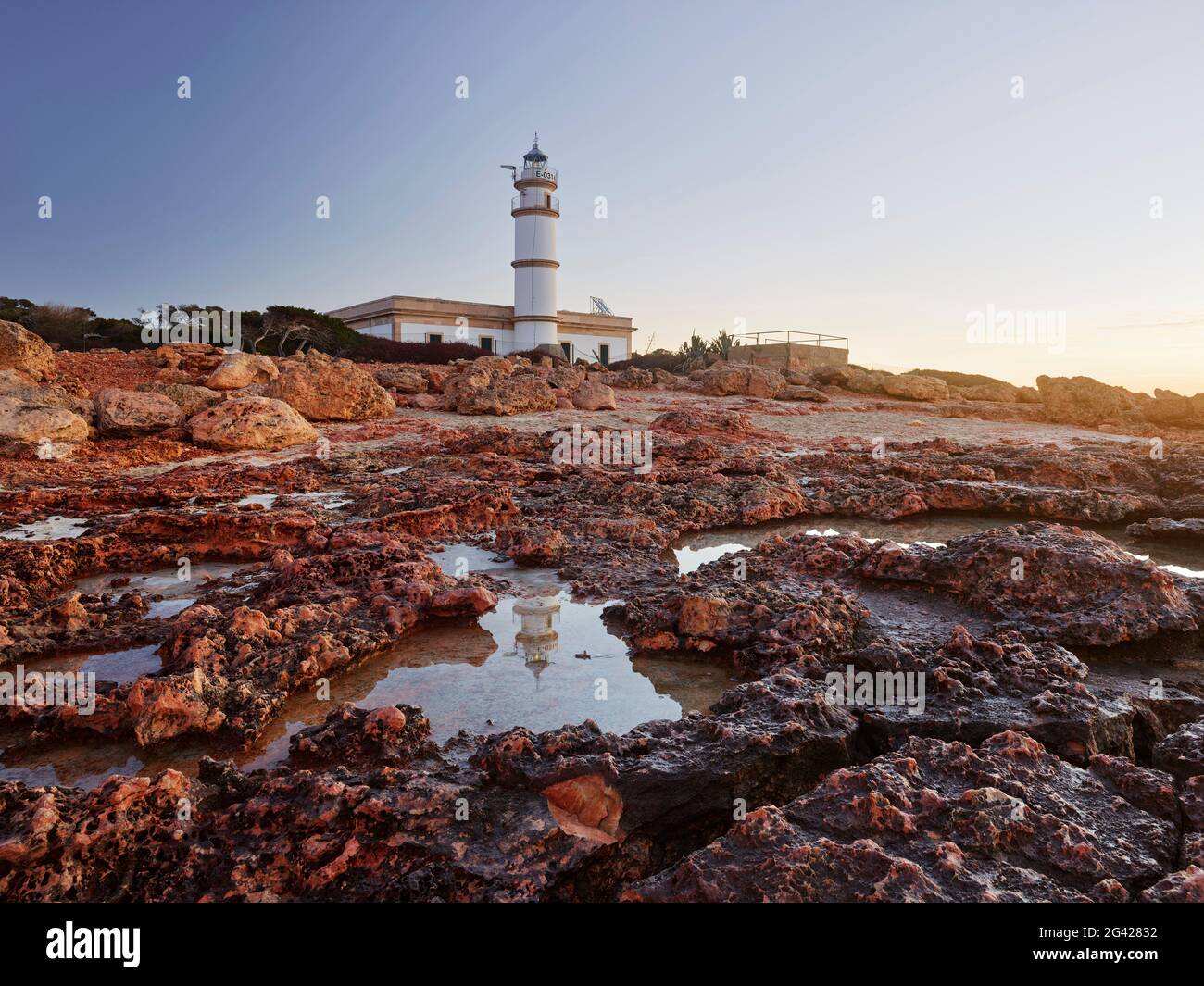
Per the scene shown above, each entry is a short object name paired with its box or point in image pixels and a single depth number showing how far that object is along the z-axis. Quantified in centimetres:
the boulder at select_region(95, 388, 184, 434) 1077
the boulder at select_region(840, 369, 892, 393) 2402
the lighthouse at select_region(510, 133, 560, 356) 3862
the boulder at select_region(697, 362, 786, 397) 2112
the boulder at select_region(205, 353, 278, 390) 1383
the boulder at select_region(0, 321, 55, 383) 1198
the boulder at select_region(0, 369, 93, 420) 1041
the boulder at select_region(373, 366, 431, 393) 1694
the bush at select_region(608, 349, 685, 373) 3219
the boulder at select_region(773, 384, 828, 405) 2123
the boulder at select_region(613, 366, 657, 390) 2177
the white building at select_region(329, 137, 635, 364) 3784
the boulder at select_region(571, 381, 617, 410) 1596
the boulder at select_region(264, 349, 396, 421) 1295
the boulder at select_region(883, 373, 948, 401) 2295
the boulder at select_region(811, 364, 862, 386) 2450
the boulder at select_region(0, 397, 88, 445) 962
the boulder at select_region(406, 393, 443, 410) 1559
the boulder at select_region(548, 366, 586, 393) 1805
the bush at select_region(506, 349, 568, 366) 3052
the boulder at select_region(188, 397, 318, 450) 1042
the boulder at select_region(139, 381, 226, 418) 1179
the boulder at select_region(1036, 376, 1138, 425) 1862
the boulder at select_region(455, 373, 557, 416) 1479
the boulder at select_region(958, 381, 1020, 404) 2356
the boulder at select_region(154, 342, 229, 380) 1583
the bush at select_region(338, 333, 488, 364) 2697
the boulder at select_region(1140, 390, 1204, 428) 1764
